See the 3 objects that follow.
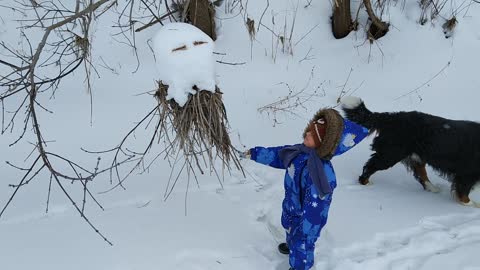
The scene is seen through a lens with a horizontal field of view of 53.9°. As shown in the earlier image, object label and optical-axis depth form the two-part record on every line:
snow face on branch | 2.58
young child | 2.75
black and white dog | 3.82
